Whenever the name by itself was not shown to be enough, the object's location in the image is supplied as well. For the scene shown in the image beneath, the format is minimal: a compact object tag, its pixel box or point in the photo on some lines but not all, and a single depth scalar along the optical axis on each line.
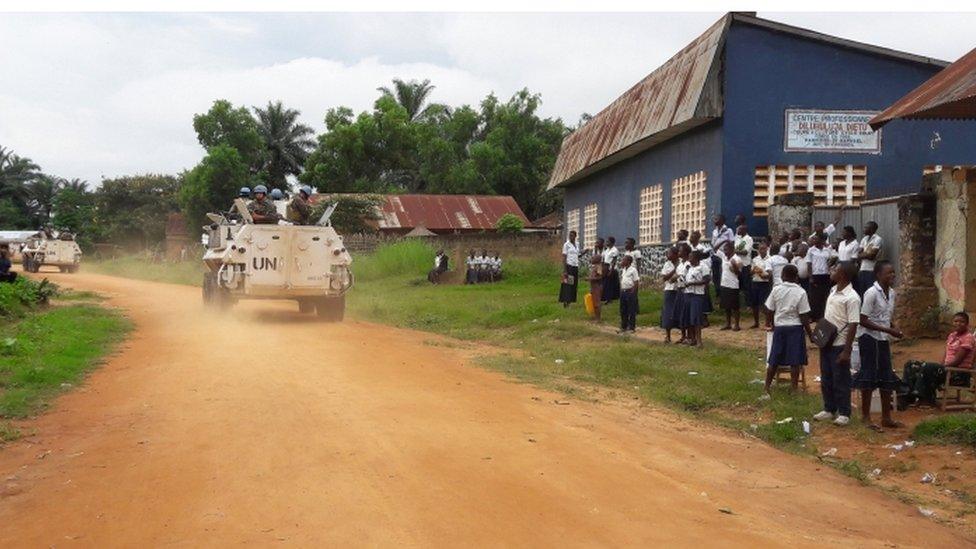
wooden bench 10.05
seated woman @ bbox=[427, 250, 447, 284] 32.91
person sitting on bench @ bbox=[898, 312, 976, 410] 10.23
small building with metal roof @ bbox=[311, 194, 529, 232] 49.26
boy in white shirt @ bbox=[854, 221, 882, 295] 14.54
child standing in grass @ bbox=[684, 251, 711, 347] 14.76
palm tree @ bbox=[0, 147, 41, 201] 79.06
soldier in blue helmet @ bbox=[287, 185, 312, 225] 17.78
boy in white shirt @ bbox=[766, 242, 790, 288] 15.34
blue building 19.69
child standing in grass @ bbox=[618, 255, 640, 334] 16.66
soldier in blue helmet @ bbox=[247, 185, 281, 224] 17.42
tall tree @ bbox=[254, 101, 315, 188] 63.91
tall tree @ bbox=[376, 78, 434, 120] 63.59
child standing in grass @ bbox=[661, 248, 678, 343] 15.59
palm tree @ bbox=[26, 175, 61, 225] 81.25
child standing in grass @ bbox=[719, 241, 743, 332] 15.95
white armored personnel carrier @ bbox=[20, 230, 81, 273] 44.34
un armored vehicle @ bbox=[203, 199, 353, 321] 17.02
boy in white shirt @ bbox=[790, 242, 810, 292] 15.13
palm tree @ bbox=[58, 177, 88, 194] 85.41
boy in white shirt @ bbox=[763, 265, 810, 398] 10.97
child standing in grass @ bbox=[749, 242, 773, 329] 15.70
